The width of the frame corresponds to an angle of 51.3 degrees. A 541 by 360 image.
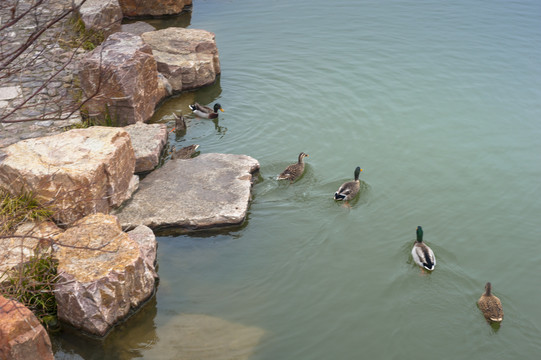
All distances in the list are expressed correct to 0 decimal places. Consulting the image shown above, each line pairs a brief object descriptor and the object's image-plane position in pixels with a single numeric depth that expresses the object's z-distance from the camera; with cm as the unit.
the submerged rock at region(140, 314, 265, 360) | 729
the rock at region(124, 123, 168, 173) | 1109
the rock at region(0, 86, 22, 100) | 1195
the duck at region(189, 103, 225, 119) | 1330
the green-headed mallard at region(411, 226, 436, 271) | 846
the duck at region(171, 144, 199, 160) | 1147
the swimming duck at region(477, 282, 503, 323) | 757
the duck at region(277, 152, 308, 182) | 1069
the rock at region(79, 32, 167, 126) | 1209
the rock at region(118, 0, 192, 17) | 1851
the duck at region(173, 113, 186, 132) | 1270
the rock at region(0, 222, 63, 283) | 757
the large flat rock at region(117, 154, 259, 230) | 958
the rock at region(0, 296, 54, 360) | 611
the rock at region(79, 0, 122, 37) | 1524
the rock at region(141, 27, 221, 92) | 1448
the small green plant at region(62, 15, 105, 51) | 1459
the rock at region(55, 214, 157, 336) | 732
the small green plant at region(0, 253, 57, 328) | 736
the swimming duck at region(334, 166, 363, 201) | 1005
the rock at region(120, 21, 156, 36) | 1678
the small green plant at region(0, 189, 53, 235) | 821
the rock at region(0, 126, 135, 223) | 873
